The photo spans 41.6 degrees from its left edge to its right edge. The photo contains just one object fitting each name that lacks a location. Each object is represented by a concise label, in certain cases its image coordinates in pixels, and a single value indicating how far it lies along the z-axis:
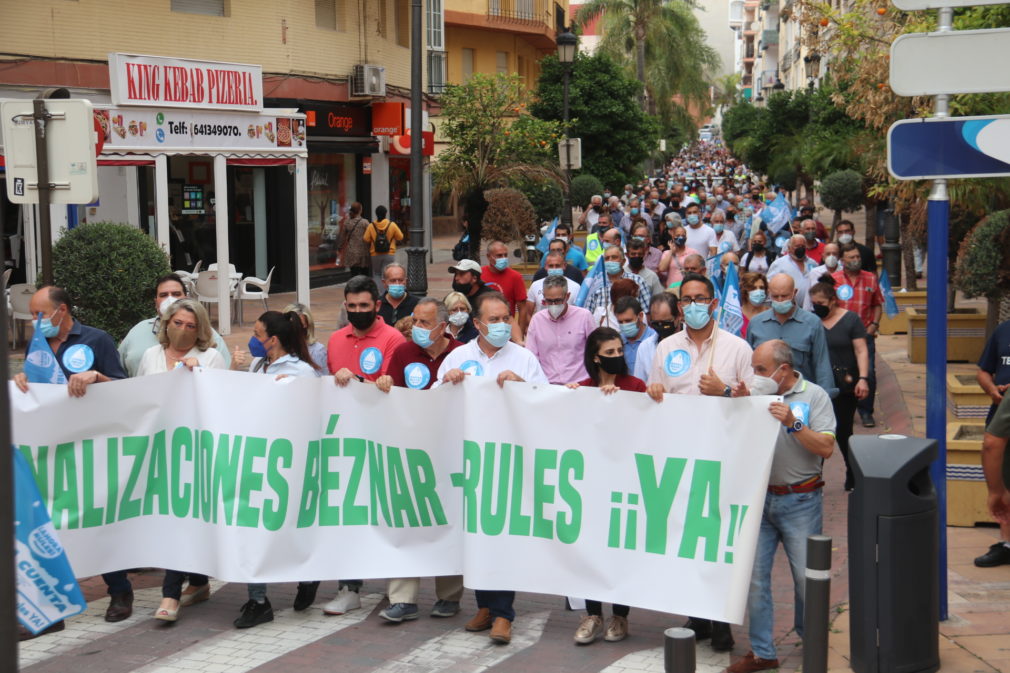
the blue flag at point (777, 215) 21.95
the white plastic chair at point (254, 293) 19.95
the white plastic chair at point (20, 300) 16.95
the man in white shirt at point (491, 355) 7.47
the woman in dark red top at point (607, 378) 7.04
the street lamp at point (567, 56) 28.61
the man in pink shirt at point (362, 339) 8.19
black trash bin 5.82
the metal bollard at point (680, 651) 4.65
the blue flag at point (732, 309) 11.25
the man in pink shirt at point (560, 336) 9.23
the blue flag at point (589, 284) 12.33
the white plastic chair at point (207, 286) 19.31
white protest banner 7.00
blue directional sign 6.64
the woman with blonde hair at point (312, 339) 8.06
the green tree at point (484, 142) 28.86
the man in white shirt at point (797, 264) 13.63
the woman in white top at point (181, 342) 7.73
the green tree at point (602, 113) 37.53
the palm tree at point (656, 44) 67.00
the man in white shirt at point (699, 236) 19.28
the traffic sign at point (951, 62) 6.68
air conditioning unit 26.89
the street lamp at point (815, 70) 33.88
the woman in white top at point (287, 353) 7.65
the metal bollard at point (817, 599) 5.39
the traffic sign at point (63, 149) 8.95
